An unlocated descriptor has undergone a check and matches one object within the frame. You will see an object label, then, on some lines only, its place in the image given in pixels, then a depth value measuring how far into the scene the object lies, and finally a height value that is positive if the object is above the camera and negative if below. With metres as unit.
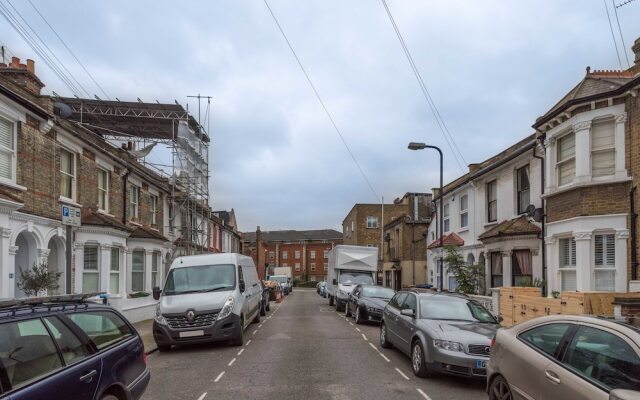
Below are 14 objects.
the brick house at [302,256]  103.81 -5.98
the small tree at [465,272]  18.86 -1.73
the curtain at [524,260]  16.45 -1.11
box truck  26.09 -2.04
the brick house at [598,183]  11.94 +1.12
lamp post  16.66 +2.76
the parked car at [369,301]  17.14 -2.64
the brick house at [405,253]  35.66 -1.94
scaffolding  24.20 +4.84
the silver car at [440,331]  7.90 -1.82
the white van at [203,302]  11.23 -1.77
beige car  3.97 -1.22
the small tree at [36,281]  11.89 -1.29
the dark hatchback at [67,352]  3.77 -1.11
